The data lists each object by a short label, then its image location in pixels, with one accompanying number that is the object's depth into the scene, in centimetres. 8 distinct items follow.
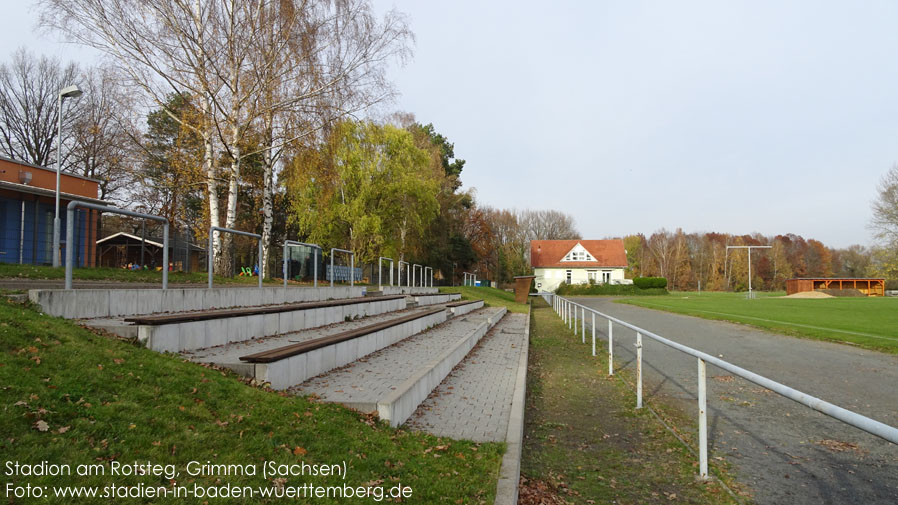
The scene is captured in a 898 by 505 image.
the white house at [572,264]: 7444
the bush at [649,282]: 6209
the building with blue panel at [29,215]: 1620
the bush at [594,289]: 6278
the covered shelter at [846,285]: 5072
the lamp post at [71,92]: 1215
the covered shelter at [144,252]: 900
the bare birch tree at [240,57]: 1422
